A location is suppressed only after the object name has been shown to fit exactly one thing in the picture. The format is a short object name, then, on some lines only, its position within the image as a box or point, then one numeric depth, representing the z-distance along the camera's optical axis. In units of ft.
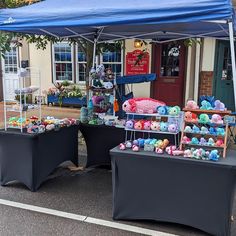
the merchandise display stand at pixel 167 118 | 11.57
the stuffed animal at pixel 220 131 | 10.90
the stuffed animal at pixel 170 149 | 10.93
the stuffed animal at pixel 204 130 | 10.99
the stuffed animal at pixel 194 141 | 11.10
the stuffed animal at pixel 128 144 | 11.66
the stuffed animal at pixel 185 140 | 11.16
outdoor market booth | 10.18
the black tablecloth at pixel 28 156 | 13.92
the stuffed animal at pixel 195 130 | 11.07
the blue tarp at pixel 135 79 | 19.08
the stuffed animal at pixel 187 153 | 10.66
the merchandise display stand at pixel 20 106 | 14.20
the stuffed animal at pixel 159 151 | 11.10
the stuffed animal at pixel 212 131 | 10.99
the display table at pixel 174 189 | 10.30
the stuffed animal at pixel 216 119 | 10.91
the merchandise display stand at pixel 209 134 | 10.85
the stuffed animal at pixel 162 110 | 11.77
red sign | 31.65
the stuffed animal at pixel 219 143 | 10.93
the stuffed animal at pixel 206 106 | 11.63
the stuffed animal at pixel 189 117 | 11.24
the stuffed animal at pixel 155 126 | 11.63
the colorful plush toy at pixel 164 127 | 11.56
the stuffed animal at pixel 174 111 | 11.54
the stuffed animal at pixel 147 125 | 11.73
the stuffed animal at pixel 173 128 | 11.33
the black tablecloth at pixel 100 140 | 16.26
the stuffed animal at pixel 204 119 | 10.97
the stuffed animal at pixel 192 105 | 11.73
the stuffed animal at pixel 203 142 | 11.03
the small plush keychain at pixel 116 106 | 17.31
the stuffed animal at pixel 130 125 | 11.94
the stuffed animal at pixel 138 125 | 11.80
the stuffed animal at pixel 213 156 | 10.30
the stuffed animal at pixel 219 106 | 11.57
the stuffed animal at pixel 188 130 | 11.18
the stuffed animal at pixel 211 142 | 10.92
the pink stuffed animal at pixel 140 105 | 11.98
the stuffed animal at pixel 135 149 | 11.29
